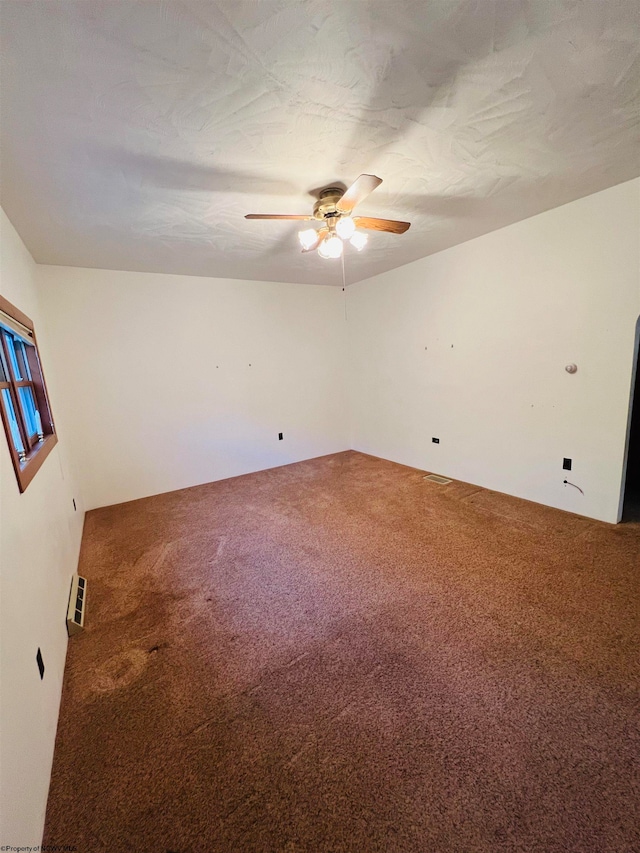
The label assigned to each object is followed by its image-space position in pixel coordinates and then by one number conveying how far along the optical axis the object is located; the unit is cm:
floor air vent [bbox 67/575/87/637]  198
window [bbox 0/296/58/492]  184
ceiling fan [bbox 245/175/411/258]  192
